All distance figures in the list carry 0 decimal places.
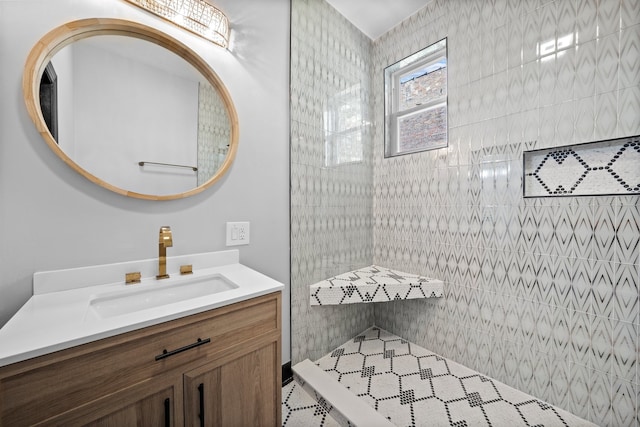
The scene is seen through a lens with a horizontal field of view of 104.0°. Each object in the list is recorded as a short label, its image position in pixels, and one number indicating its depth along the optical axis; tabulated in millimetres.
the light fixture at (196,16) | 1152
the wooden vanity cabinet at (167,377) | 614
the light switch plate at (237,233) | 1407
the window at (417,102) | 1945
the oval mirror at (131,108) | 961
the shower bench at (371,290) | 1785
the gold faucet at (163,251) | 1065
